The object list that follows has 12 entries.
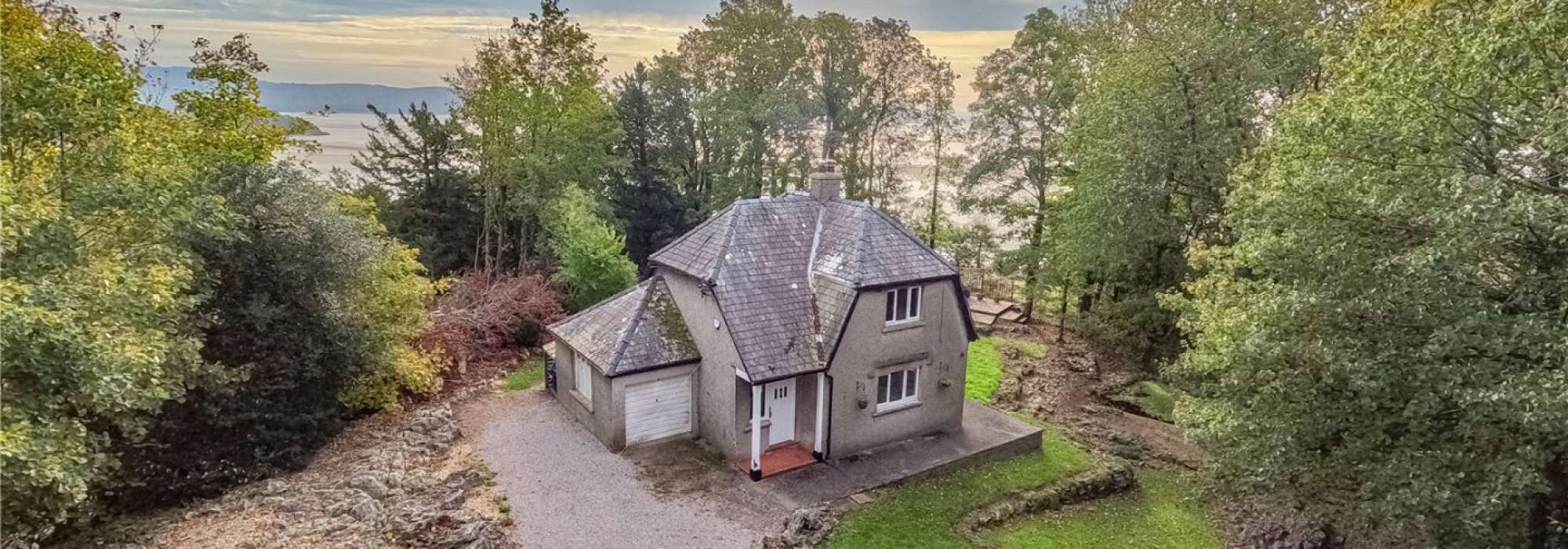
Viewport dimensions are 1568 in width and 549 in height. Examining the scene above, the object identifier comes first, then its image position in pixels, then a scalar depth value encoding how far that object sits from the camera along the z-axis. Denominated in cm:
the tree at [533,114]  2934
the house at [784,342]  1850
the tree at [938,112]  3509
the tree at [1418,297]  1027
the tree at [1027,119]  3200
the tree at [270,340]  1705
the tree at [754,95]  3359
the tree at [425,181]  3247
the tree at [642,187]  3572
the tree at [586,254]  2861
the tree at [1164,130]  2317
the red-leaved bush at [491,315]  2588
